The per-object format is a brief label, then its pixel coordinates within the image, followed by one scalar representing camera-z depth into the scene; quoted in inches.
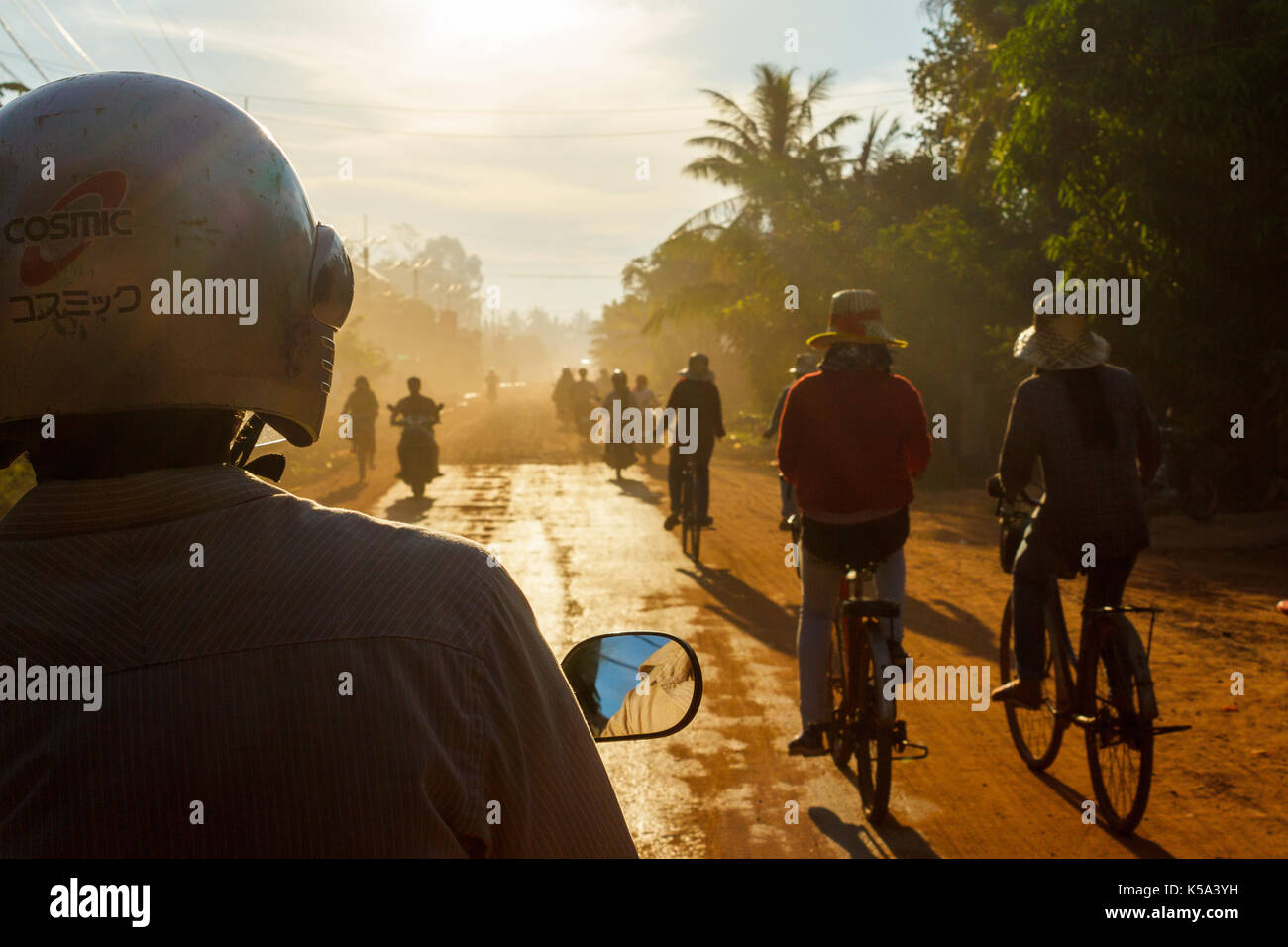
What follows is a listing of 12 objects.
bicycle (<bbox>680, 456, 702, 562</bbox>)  496.7
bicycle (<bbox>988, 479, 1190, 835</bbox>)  188.2
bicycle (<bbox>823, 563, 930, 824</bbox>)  201.8
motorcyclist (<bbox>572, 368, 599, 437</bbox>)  1194.6
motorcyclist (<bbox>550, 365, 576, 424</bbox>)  1357.0
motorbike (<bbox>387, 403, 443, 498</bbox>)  696.4
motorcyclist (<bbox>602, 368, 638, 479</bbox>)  874.1
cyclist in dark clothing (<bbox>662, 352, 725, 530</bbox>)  500.1
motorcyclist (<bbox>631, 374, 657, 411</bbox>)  870.4
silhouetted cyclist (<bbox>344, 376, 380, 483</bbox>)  855.1
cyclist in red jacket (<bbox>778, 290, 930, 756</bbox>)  210.2
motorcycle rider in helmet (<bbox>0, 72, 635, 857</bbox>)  45.3
